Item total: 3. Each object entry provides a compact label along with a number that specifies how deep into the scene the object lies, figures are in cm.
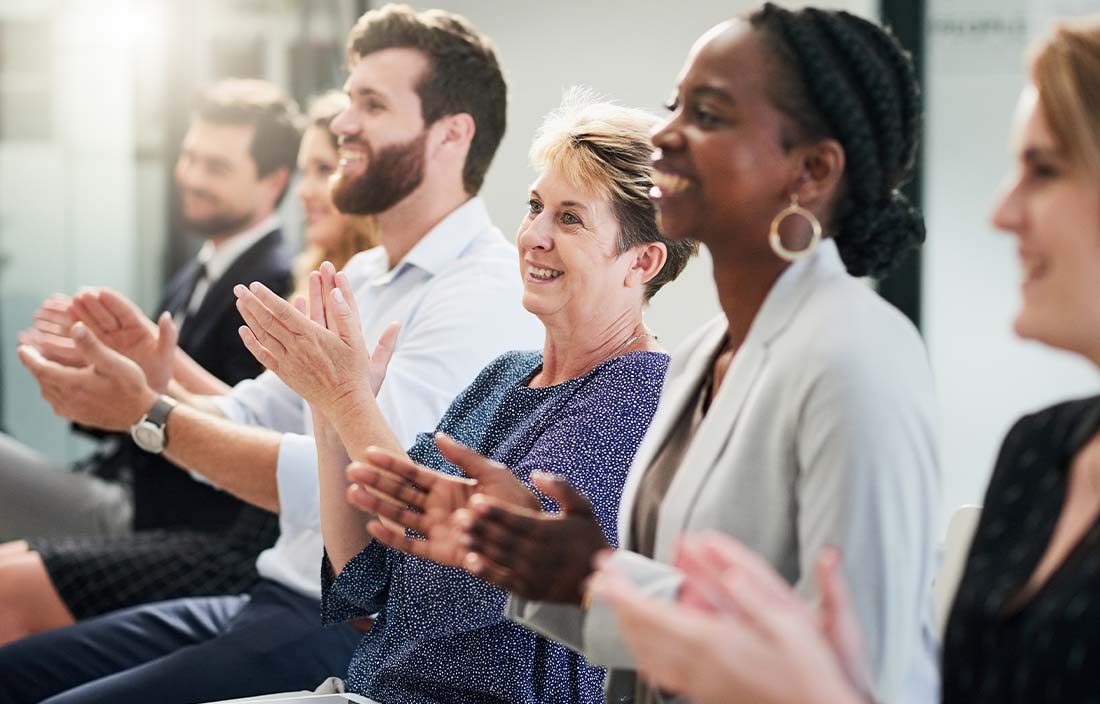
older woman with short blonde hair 224
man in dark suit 319
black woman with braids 185
